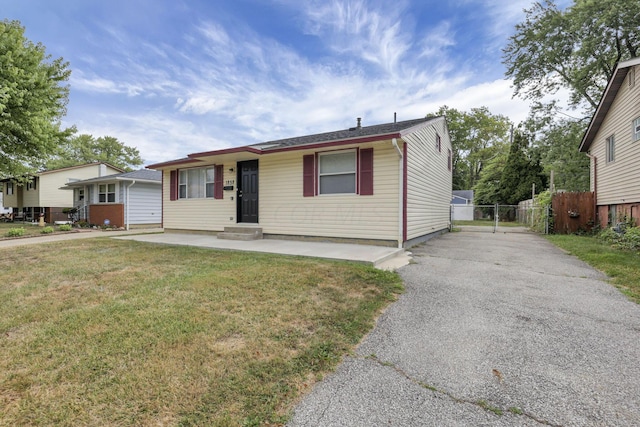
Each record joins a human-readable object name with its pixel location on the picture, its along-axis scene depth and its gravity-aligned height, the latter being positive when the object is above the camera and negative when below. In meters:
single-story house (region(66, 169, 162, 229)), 14.88 +0.61
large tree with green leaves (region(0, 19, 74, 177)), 6.91 +3.09
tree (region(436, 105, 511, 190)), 32.72 +9.16
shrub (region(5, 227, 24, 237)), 10.79 -0.83
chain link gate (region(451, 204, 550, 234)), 12.18 -0.46
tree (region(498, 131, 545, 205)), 23.14 +2.86
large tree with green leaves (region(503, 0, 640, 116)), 12.98 +8.44
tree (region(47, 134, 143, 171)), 34.06 +7.57
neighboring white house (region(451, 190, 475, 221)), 27.18 +0.53
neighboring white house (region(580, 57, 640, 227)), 8.19 +2.10
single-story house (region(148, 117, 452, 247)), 7.14 +0.69
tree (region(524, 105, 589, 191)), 15.55 +3.68
